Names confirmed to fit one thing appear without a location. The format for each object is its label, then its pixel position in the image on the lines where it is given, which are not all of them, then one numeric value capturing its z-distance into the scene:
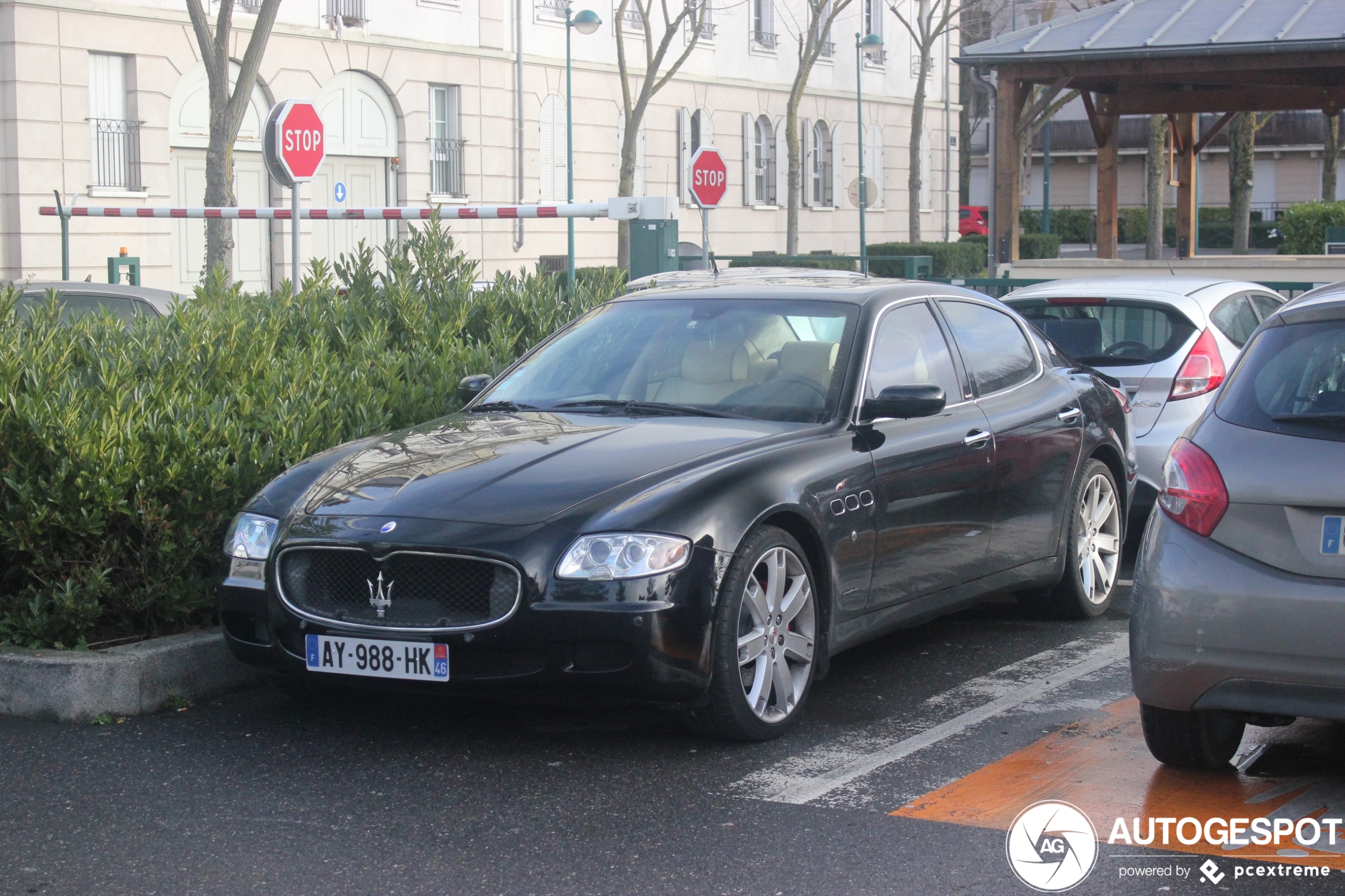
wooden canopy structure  20.39
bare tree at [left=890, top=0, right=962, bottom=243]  41.56
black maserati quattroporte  5.09
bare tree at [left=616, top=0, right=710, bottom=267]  33.12
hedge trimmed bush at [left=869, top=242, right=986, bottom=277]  36.56
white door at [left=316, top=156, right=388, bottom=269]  31.67
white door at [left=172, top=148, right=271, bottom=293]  29.36
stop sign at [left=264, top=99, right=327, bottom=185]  13.01
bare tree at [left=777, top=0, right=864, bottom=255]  37.28
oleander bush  6.00
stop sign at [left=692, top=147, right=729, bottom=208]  19.19
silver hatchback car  8.94
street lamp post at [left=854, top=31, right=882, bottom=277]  42.94
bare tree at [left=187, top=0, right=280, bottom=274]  19.78
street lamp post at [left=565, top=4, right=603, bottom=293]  33.06
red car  56.34
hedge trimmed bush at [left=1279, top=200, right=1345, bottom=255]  38.81
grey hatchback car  4.34
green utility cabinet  12.27
